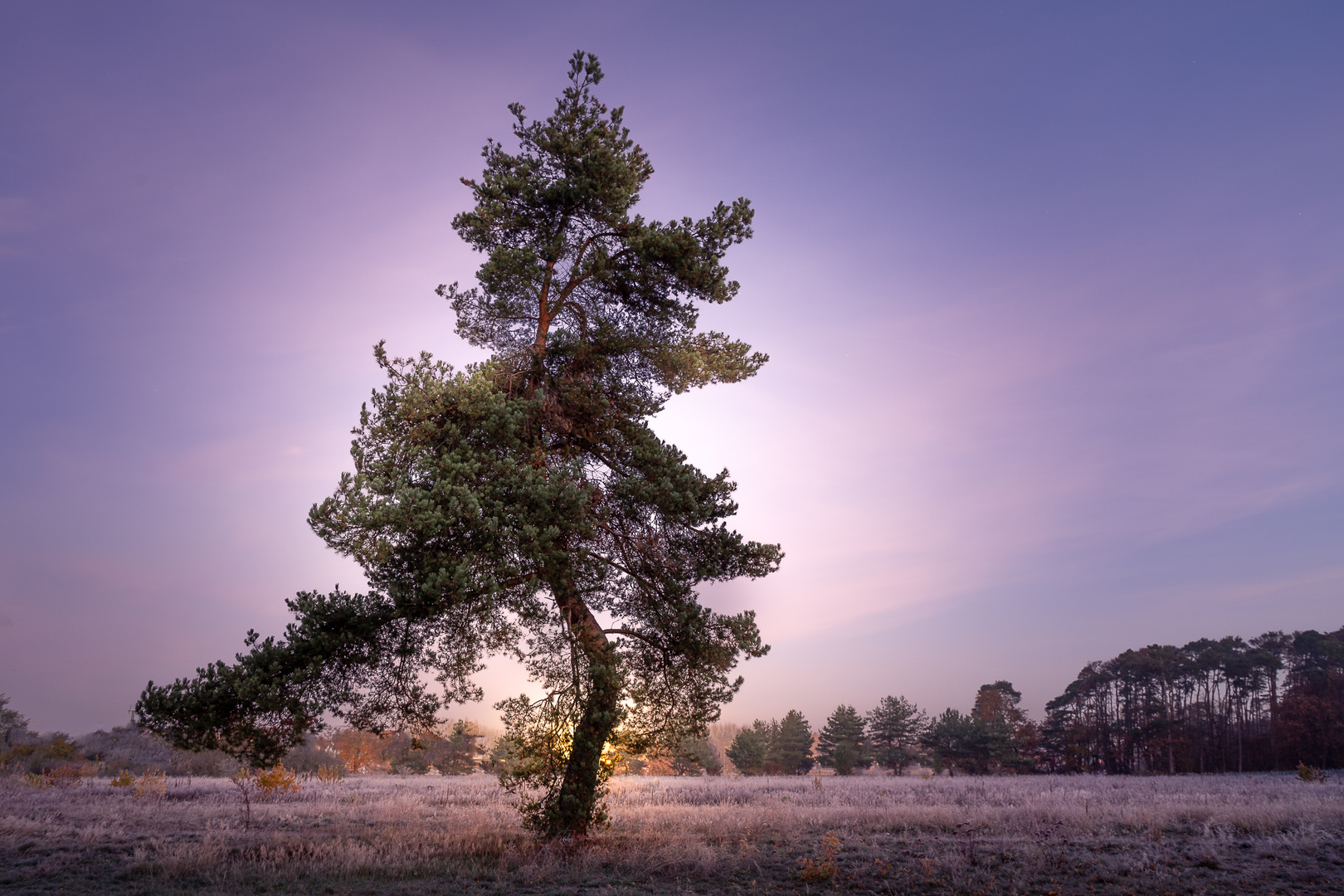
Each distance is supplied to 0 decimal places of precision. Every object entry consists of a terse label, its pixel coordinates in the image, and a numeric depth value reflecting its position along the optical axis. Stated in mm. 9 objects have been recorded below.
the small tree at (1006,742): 56375
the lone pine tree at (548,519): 10773
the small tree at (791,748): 65312
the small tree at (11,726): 49094
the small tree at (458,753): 59625
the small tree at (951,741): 58375
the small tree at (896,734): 63938
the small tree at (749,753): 62031
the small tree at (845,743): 62531
